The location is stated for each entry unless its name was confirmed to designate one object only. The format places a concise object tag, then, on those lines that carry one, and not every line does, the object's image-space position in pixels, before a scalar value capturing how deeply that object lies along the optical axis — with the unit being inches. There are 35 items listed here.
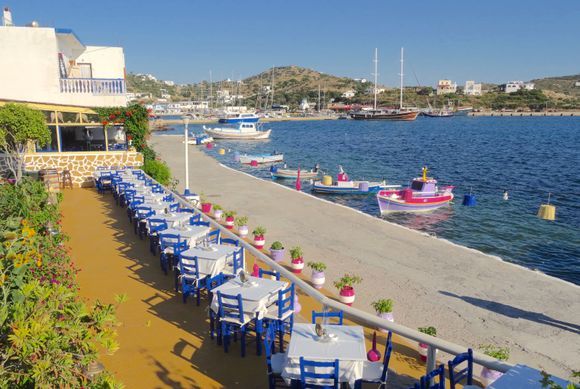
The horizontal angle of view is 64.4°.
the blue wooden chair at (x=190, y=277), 305.0
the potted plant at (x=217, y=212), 604.1
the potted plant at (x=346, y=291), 350.3
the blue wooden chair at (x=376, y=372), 197.8
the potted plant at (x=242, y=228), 537.6
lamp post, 612.1
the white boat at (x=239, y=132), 2883.9
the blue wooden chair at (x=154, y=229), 393.1
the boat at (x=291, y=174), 1352.1
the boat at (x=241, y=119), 3736.5
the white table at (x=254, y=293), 245.6
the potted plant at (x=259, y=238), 491.2
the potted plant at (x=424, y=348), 257.9
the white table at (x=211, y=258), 305.1
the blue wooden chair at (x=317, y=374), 184.9
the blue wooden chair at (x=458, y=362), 178.1
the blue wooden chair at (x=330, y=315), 232.6
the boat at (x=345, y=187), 1138.7
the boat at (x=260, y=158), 1734.7
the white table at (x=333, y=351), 188.9
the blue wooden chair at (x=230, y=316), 243.4
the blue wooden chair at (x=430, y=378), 173.8
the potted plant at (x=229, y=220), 564.4
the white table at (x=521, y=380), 144.2
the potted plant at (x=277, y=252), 452.8
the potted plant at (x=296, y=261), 426.6
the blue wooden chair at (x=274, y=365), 203.5
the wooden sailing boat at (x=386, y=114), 5851.4
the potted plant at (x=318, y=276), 388.8
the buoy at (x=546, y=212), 671.8
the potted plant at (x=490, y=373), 223.7
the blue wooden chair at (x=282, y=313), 250.7
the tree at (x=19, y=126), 505.0
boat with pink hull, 928.9
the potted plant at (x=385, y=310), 300.5
